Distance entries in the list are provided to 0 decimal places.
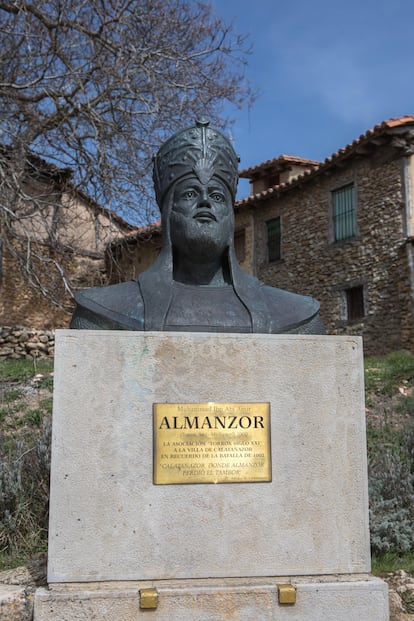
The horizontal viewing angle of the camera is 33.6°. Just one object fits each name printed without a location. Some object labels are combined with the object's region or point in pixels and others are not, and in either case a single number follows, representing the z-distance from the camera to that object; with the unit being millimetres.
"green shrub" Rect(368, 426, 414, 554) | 4797
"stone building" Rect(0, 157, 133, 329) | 10648
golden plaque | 2879
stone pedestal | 2781
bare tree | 10750
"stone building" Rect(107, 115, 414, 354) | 15828
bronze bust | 3223
